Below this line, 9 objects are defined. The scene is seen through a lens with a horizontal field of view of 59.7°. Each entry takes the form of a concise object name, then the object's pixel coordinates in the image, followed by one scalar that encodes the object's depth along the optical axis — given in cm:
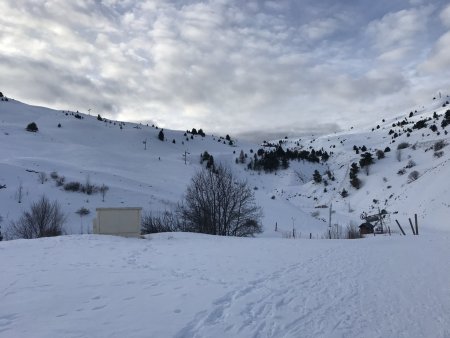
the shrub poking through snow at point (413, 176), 5584
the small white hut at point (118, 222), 2198
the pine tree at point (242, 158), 9919
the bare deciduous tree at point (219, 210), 3566
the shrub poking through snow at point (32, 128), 8388
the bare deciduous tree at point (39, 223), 3166
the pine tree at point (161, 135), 10517
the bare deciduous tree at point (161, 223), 3575
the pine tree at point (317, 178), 7886
